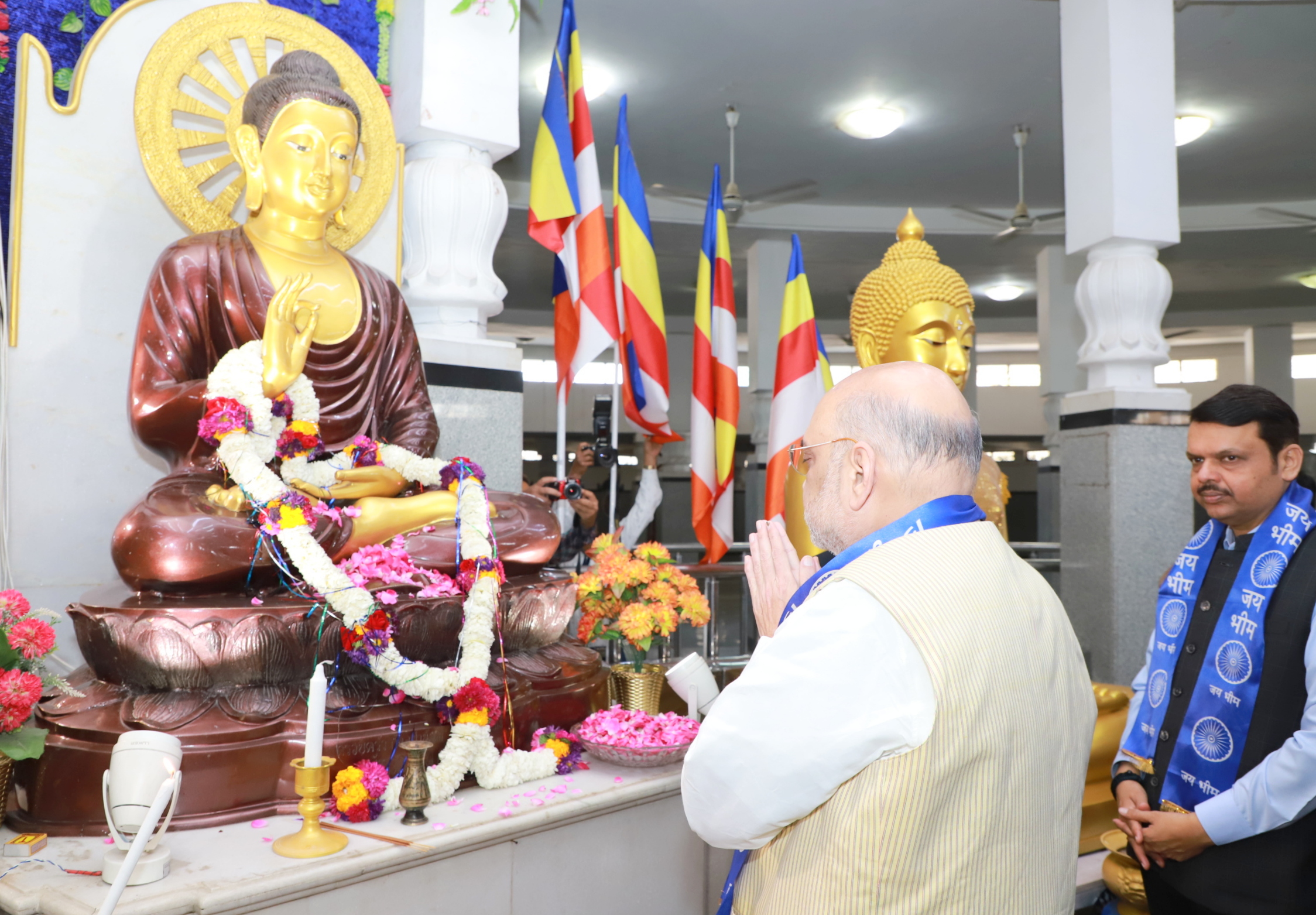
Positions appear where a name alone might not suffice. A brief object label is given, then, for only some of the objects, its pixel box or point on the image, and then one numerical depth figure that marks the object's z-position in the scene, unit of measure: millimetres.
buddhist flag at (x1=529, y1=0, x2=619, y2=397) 3604
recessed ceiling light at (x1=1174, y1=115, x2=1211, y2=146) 6637
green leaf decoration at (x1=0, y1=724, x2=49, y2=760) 1783
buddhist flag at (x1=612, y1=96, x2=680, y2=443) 3990
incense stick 1853
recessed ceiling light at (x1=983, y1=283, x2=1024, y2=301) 11367
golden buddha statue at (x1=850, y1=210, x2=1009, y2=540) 3404
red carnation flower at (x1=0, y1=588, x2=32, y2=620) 1952
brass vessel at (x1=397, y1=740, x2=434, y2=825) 1953
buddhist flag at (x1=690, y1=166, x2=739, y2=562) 4398
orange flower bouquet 2680
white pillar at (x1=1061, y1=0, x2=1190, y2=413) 4121
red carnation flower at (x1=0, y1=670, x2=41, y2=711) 1755
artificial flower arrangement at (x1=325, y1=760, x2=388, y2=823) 1946
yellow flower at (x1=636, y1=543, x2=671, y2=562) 2797
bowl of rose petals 2352
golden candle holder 1743
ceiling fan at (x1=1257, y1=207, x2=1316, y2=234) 8000
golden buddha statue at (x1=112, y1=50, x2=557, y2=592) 2242
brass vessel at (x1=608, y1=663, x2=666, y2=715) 2777
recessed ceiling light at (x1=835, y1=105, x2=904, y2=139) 6672
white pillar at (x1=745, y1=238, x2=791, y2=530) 9297
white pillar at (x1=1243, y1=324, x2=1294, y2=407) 12547
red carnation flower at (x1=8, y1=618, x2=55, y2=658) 1894
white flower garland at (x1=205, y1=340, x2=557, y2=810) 2143
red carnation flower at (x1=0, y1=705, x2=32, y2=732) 1761
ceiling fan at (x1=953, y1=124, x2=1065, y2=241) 7043
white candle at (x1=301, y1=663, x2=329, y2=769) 1709
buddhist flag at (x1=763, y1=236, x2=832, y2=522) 4148
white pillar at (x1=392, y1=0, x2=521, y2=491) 3307
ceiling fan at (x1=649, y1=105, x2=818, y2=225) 6797
